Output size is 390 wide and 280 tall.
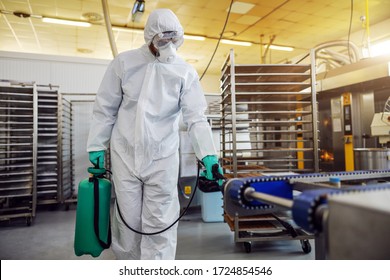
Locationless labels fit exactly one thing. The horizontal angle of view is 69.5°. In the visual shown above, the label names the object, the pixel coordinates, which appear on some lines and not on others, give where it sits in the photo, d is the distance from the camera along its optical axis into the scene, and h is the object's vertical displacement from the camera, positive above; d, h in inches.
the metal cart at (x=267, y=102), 82.9 +14.0
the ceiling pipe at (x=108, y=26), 119.8 +53.4
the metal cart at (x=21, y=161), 121.5 -5.7
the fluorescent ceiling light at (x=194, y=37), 207.9 +82.3
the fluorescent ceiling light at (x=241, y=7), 164.9 +83.7
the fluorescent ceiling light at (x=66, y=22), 175.7 +81.7
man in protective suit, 56.5 +3.5
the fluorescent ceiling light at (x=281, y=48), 233.8 +82.6
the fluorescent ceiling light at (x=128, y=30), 191.1 +82.0
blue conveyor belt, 35.9 -4.9
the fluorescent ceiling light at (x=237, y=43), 220.8 +83.1
